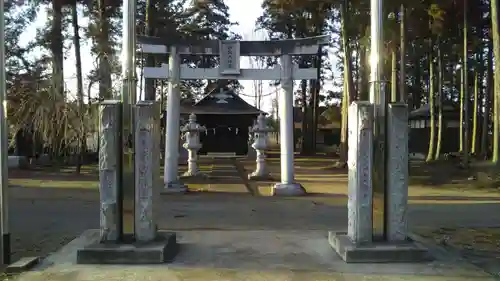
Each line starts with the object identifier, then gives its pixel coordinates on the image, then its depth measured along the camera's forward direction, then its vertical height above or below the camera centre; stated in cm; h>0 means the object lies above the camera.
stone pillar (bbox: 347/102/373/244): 642 -39
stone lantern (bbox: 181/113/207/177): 1967 -11
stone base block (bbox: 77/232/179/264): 614 -130
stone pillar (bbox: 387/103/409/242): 652 -37
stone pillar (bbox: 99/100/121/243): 645 -38
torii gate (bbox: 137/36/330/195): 1455 +190
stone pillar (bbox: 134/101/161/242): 648 -38
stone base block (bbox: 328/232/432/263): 620 -130
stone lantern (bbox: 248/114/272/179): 1916 -11
